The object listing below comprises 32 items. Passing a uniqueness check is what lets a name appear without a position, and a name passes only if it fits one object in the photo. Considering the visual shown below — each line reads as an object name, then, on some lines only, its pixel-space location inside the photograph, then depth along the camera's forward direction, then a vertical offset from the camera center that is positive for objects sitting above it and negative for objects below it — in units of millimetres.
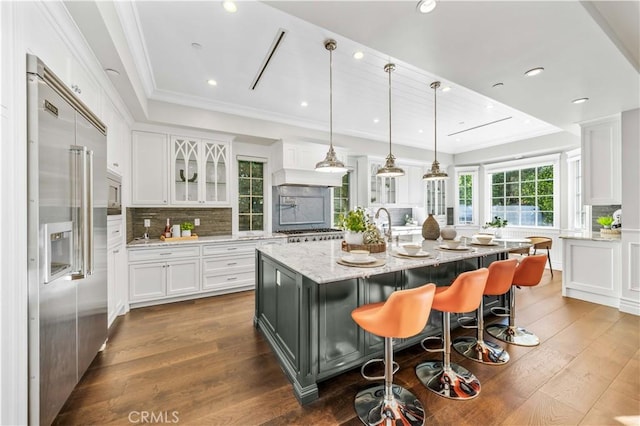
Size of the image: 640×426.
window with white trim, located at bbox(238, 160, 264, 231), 4699 +327
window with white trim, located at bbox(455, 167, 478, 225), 6875 +423
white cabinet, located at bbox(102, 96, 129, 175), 2638 +904
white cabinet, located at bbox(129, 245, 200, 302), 3373 -811
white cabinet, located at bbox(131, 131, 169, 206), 3574 +633
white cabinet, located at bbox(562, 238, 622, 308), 3398 -832
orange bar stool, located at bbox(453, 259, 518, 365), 2152 -1110
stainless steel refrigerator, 1312 -151
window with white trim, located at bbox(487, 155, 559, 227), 5688 +451
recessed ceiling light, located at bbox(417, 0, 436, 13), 1566 +1287
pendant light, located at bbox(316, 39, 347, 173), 2725 +514
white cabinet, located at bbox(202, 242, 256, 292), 3789 -825
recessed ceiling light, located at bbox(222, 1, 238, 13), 1912 +1571
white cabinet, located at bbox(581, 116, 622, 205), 3549 +712
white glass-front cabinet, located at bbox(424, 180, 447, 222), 6750 +339
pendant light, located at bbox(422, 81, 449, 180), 3320 +514
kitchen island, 1779 -698
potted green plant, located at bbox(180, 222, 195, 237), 3936 -249
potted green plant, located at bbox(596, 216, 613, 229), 3750 -146
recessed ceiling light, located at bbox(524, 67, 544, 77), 2303 +1282
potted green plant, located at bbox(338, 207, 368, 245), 2416 -140
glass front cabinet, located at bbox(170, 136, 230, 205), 3855 +653
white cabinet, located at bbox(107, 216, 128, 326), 2763 -662
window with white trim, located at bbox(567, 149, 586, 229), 5254 +399
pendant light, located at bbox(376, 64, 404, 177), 2947 +488
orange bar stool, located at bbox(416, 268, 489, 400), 1813 -906
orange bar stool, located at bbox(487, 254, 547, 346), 2482 -677
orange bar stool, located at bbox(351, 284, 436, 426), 1498 -712
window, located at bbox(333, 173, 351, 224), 5688 +321
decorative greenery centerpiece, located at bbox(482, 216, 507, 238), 5515 -298
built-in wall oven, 2802 +224
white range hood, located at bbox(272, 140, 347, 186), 4438 +884
